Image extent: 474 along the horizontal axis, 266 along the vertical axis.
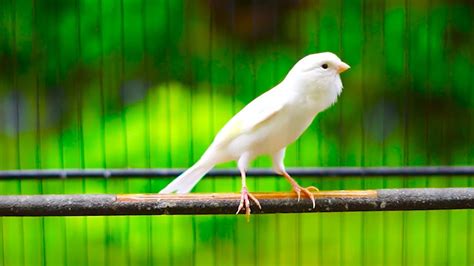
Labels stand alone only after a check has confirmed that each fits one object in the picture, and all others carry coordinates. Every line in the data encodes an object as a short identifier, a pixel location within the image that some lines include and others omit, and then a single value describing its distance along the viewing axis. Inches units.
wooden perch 75.0
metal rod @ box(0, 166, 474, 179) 81.4
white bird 74.9
